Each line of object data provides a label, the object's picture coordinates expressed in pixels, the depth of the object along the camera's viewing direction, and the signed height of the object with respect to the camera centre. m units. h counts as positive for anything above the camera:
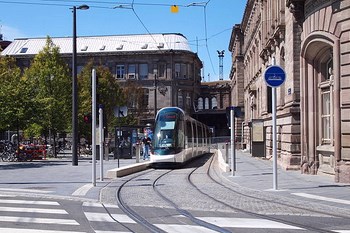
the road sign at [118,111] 33.66 +1.35
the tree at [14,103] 34.06 +1.88
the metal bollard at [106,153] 36.11 -1.38
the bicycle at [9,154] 36.88 -1.37
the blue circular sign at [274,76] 16.94 +1.73
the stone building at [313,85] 18.06 +1.86
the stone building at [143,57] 89.00 +12.15
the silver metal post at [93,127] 19.21 +0.20
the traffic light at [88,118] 28.32 +0.78
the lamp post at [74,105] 31.33 +1.61
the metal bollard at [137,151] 34.58 -1.14
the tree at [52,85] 42.69 +3.76
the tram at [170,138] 29.56 -0.26
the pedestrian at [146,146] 40.50 -0.94
